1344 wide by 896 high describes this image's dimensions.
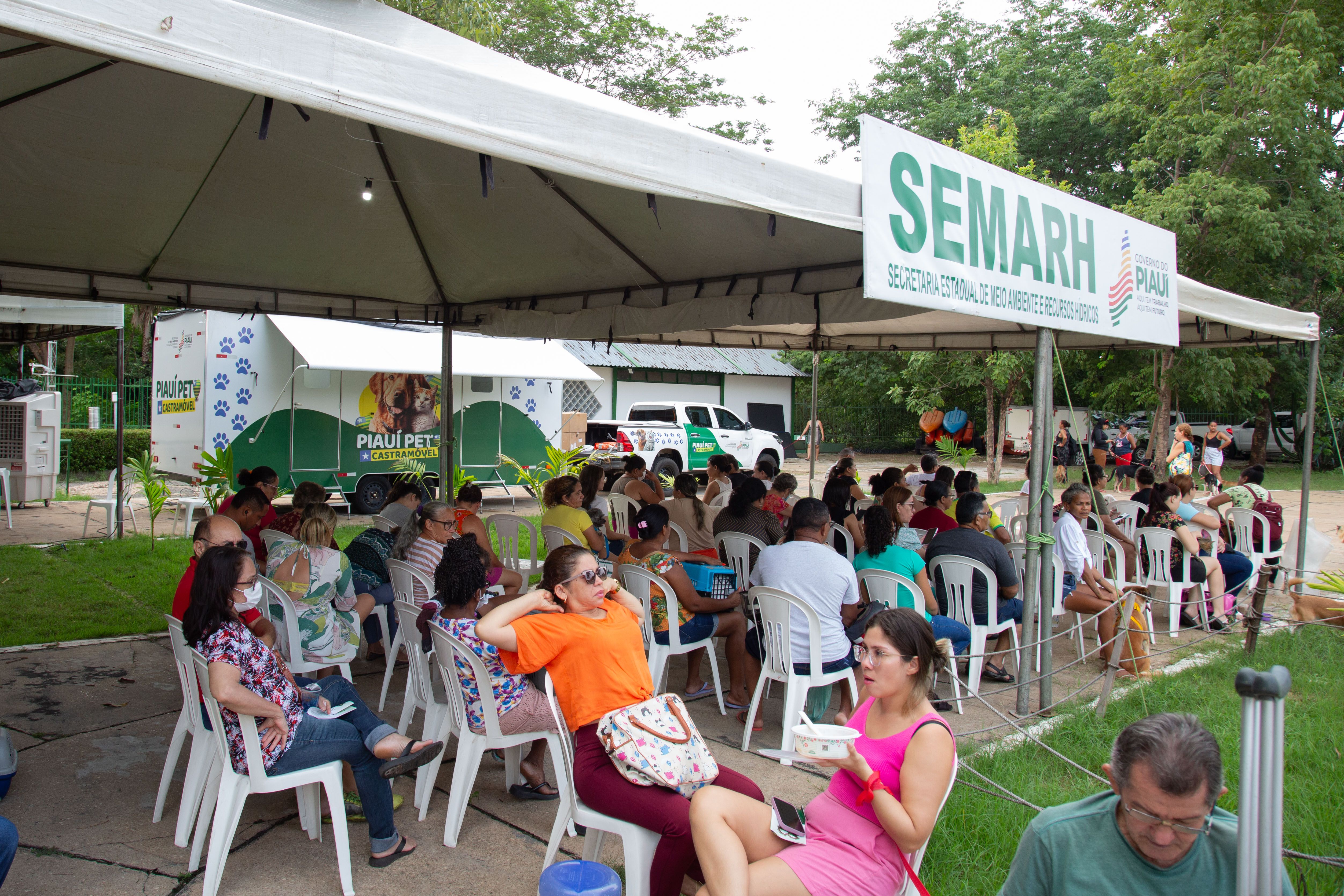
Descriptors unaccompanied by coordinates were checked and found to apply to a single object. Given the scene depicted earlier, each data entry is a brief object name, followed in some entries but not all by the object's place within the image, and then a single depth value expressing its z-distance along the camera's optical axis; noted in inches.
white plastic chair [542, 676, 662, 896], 94.4
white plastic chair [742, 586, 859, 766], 152.6
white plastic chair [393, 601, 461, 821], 131.5
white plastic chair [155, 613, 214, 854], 119.3
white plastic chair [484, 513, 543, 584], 245.8
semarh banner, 132.5
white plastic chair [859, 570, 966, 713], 172.4
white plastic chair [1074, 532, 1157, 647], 239.1
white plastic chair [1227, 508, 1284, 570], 276.2
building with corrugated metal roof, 895.7
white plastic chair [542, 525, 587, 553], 217.5
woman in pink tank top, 80.7
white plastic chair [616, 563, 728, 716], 168.6
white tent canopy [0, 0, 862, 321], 85.4
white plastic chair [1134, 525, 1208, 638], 240.7
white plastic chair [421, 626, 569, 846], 120.0
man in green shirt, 61.7
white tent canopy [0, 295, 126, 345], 357.4
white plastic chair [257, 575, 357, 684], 156.9
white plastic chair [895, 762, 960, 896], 84.5
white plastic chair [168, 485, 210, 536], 369.4
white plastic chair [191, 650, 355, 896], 105.3
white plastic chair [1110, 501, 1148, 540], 288.8
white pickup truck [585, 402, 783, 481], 641.6
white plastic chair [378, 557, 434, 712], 173.9
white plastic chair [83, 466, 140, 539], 373.4
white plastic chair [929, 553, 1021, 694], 185.8
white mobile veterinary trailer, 411.5
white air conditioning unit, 437.4
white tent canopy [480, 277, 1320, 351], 222.8
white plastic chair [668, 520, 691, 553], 227.5
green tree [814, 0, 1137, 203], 813.9
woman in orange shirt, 99.6
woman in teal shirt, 175.9
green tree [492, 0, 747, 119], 840.9
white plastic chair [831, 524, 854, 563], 233.1
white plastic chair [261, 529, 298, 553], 198.5
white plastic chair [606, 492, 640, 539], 291.4
